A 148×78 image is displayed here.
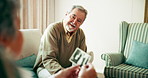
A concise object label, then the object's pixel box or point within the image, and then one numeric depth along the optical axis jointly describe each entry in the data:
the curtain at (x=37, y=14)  3.08
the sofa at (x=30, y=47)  1.76
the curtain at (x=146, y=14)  3.06
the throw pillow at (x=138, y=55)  2.37
